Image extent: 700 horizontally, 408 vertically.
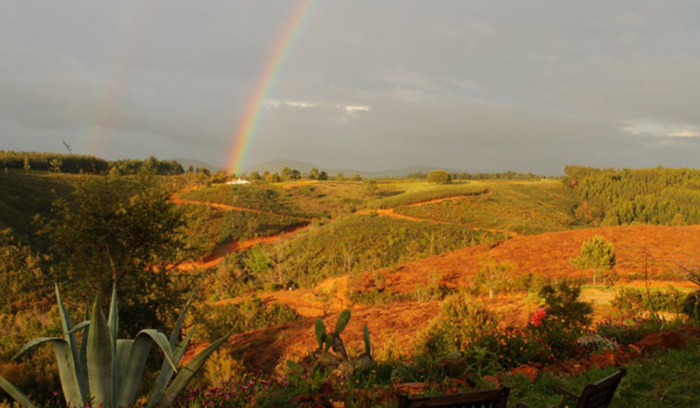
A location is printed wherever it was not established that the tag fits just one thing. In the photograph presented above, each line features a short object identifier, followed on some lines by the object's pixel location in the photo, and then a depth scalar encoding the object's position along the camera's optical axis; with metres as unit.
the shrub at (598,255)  15.74
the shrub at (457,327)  6.73
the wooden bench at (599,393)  2.45
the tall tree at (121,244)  9.04
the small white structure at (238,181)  74.21
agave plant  3.79
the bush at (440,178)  74.70
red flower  7.29
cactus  5.57
